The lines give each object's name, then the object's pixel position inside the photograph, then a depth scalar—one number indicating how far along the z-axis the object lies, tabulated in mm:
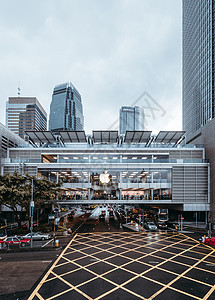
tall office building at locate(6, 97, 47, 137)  195000
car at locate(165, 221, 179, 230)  40206
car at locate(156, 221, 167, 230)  39988
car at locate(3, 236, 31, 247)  26766
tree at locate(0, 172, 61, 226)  31625
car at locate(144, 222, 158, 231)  36938
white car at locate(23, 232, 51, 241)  30141
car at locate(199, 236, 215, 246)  27172
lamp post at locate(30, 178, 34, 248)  27766
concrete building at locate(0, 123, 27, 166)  44531
